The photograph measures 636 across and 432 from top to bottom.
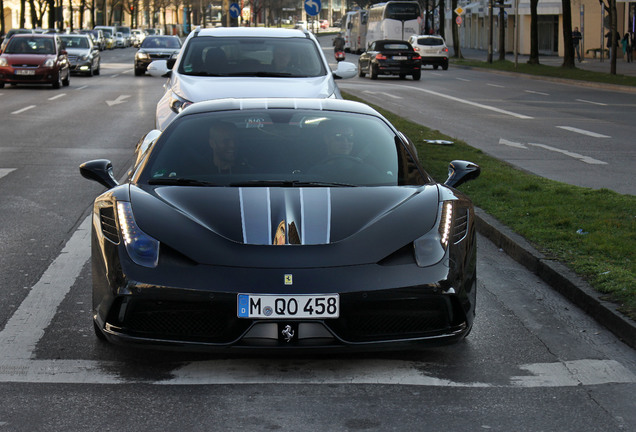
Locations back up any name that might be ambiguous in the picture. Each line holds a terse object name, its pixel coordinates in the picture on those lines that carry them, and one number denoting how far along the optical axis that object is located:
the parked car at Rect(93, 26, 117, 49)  89.88
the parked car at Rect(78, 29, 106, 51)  79.61
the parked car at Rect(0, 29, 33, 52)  61.57
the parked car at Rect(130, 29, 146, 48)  100.14
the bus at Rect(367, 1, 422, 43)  67.31
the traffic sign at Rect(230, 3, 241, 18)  53.32
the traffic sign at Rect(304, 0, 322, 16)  28.23
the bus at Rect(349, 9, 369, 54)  81.50
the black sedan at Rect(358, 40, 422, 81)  41.88
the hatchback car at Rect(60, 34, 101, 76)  41.22
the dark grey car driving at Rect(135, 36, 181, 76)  41.19
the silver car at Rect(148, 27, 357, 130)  12.00
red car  32.72
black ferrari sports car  4.90
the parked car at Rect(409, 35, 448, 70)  56.03
